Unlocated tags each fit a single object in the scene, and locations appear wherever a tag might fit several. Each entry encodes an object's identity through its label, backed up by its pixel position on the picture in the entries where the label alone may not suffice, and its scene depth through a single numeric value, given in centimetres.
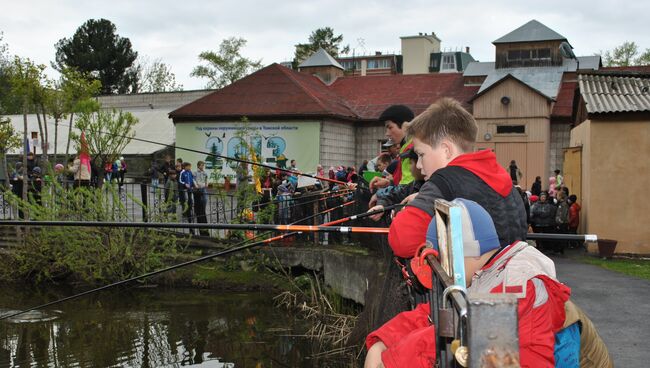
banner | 3241
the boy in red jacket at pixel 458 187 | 310
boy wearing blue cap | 249
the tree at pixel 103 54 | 7062
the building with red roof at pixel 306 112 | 3256
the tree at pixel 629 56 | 6412
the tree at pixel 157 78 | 7288
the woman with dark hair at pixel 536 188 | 2374
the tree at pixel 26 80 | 1852
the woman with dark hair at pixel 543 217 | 1617
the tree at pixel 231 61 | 6053
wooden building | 3056
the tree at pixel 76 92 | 2097
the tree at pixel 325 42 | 7688
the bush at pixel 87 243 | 1376
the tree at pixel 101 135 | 1895
